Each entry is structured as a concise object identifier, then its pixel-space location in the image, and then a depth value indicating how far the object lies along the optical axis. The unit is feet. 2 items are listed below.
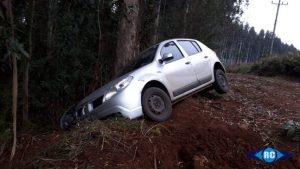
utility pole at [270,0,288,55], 78.73
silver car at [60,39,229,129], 13.47
